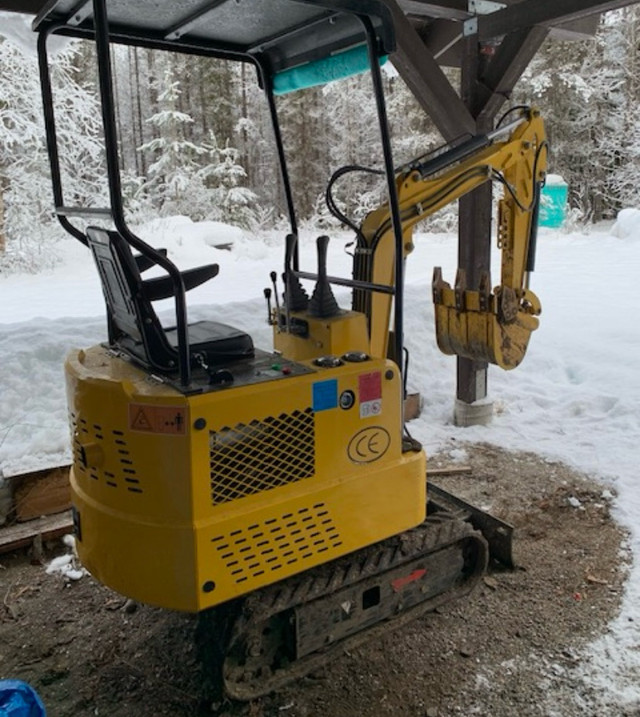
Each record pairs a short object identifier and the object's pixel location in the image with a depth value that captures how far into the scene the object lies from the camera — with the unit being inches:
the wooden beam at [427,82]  175.9
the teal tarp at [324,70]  114.0
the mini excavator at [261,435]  94.1
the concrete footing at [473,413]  215.9
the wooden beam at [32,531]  148.0
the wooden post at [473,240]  196.1
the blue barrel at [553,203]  650.2
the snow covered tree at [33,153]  527.2
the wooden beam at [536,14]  168.2
